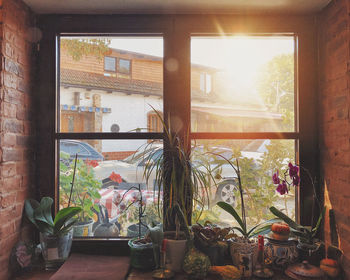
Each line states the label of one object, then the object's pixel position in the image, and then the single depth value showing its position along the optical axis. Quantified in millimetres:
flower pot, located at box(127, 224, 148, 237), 2182
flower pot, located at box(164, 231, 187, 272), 1880
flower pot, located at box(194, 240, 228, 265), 1894
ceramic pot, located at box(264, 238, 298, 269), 1874
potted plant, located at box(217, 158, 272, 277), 1816
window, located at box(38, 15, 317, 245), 2156
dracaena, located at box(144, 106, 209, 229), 1962
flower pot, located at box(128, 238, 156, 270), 1902
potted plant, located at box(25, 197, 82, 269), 1934
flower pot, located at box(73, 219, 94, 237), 2188
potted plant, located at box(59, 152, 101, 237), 2186
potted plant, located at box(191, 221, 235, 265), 1892
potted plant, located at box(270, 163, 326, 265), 1879
